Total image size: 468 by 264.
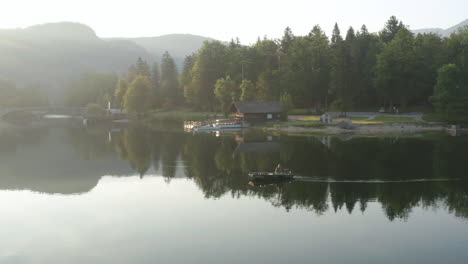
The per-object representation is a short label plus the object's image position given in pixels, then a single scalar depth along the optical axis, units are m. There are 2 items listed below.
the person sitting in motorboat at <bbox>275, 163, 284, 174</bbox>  41.16
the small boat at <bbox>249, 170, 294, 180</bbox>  39.94
